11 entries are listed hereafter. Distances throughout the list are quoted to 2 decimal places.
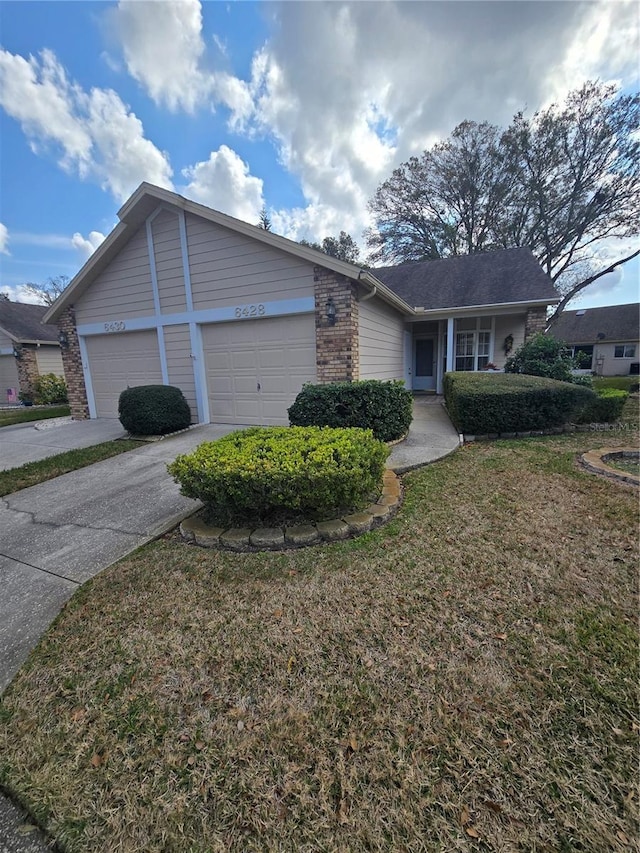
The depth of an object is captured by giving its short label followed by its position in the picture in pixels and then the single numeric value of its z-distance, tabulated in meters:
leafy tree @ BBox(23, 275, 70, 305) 36.47
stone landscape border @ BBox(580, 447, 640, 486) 4.23
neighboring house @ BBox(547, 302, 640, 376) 26.52
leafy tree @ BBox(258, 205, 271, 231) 25.08
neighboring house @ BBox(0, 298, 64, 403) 15.82
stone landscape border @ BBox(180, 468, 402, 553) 3.18
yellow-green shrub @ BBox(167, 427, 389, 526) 3.09
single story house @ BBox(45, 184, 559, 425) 6.76
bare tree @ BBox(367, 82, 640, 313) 16.45
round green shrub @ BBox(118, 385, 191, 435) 7.37
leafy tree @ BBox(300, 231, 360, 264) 26.34
